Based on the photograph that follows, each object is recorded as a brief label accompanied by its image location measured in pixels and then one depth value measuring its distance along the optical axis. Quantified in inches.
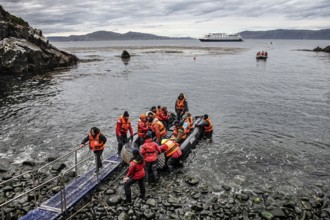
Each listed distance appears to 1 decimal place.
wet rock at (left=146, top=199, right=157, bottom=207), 434.0
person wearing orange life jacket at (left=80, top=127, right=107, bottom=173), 472.7
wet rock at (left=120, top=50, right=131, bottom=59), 3144.7
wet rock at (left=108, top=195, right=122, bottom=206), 431.7
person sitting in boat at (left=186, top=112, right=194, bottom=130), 679.6
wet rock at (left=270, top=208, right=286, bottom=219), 414.0
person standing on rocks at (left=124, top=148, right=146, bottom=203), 408.5
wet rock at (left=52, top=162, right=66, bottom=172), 556.7
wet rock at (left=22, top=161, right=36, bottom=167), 580.1
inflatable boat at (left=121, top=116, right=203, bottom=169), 521.7
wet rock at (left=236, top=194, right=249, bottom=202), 455.7
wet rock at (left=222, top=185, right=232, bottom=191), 488.0
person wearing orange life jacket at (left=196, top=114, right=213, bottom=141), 711.1
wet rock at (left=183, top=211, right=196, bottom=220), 407.8
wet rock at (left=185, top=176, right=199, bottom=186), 501.7
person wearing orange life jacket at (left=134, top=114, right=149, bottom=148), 549.6
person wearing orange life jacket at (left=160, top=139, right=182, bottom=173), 533.0
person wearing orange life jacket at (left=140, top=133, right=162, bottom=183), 462.3
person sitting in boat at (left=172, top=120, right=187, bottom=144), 626.2
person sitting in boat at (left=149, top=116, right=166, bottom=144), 560.4
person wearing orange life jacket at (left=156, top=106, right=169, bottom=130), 715.4
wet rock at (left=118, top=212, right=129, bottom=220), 400.2
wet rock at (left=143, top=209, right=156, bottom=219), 406.9
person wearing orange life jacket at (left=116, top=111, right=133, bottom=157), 553.6
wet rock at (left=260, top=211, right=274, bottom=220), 410.3
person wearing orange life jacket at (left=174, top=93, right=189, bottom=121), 786.2
